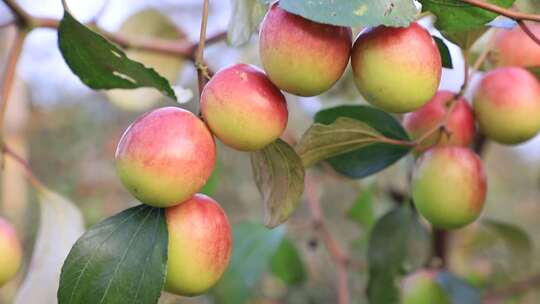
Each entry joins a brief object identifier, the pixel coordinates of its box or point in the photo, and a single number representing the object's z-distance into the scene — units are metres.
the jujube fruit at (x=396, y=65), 0.65
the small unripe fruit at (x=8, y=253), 0.75
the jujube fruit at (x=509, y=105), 0.73
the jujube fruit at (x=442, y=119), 0.74
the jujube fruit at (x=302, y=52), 0.64
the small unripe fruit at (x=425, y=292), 0.82
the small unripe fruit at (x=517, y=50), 0.77
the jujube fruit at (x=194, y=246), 0.65
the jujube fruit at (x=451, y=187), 0.72
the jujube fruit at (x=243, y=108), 0.65
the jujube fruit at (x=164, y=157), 0.64
